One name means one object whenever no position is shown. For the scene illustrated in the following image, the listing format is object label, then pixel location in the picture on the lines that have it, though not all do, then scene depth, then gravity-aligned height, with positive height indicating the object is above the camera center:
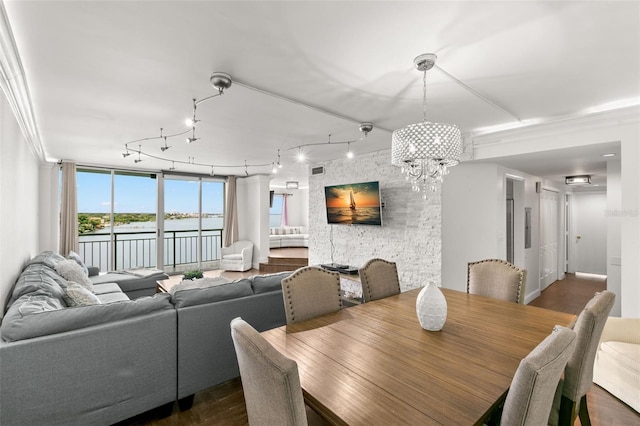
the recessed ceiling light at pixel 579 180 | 5.34 +0.61
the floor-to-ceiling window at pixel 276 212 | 11.63 +0.06
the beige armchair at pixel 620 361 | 2.32 -1.26
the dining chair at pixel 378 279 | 2.65 -0.63
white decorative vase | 1.80 -0.61
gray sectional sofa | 1.70 -0.92
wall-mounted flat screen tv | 4.93 +0.17
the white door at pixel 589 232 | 6.85 -0.47
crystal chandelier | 2.08 +0.52
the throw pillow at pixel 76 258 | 4.70 -0.73
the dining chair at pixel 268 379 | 0.93 -0.56
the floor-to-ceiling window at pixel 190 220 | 7.54 -0.17
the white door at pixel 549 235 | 5.88 -0.49
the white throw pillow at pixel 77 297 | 2.54 -0.74
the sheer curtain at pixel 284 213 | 11.67 +0.02
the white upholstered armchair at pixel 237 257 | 7.74 -1.16
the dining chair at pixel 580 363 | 1.47 -0.80
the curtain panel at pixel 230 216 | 8.20 -0.07
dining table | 1.09 -0.74
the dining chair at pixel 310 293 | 2.11 -0.61
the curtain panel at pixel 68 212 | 5.97 +0.05
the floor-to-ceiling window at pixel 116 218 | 6.55 -0.09
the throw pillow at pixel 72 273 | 3.58 -0.74
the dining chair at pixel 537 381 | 0.92 -0.55
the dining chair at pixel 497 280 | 2.55 -0.62
